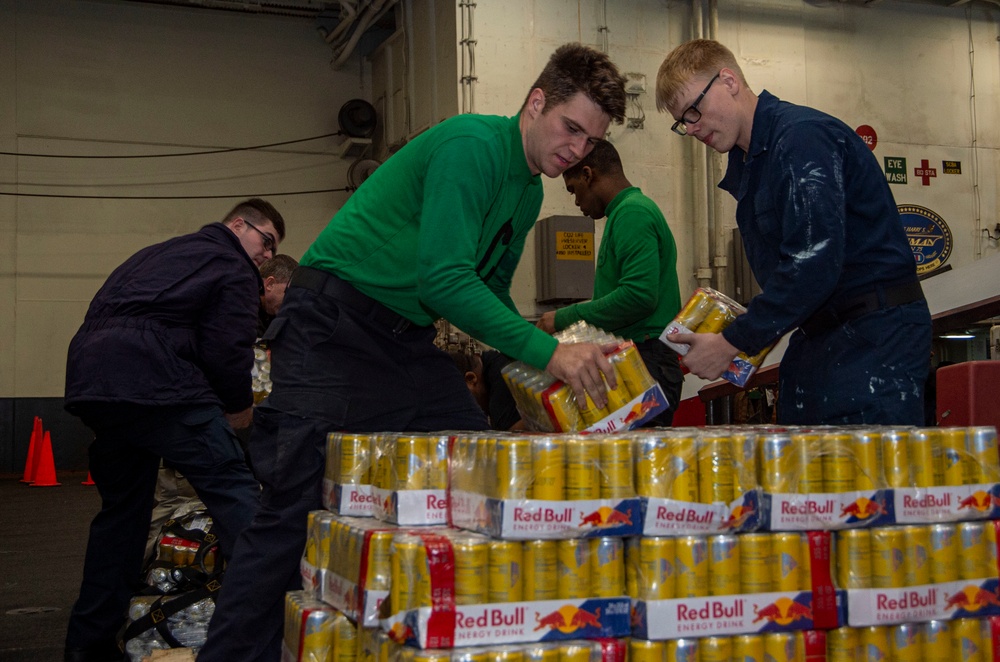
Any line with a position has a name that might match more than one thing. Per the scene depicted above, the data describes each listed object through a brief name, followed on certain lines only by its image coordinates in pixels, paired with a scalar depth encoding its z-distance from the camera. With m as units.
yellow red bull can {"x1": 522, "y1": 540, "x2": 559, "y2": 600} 2.09
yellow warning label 10.65
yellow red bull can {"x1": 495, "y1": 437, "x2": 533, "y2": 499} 2.10
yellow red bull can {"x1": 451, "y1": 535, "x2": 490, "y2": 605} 2.04
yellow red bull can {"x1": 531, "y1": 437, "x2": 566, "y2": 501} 2.11
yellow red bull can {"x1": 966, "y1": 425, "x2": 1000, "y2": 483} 2.34
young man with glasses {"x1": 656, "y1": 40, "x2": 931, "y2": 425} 2.84
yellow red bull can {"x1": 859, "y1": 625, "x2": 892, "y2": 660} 2.21
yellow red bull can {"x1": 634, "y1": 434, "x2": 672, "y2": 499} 2.17
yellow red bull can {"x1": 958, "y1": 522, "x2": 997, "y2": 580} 2.28
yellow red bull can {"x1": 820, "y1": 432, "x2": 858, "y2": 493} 2.23
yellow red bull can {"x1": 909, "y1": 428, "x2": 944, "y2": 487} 2.29
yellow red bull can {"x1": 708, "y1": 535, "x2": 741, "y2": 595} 2.15
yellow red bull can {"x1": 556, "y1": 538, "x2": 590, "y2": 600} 2.10
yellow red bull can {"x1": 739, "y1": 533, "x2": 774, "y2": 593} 2.17
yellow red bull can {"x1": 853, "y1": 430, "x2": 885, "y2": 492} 2.24
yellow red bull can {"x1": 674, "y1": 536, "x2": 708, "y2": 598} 2.13
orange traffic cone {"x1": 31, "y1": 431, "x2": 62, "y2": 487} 12.28
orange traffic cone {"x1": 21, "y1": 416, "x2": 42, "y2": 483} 12.73
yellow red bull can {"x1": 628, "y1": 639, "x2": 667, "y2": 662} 2.08
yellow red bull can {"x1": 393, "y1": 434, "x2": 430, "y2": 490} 2.38
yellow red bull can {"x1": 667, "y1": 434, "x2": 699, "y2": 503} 2.18
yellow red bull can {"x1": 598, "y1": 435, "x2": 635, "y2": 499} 2.16
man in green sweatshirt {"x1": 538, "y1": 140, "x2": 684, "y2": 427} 4.34
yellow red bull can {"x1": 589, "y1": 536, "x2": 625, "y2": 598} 2.12
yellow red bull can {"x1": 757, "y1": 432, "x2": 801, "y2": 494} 2.22
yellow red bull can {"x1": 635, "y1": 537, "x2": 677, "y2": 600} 2.11
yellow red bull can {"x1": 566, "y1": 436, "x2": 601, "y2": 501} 2.13
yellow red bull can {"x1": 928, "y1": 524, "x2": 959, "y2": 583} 2.26
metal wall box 10.62
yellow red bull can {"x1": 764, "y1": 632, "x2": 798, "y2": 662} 2.14
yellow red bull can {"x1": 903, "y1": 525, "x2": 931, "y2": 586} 2.23
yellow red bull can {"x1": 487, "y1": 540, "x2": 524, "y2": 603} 2.06
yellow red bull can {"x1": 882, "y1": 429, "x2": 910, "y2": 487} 2.28
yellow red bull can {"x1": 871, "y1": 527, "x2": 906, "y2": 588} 2.21
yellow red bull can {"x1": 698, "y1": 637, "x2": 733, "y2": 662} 2.11
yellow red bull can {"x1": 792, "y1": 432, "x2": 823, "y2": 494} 2.22
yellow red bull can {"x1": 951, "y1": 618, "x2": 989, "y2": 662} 2.26
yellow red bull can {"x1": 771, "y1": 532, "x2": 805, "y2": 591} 2.18
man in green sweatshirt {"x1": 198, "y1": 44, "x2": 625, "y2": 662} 2.67
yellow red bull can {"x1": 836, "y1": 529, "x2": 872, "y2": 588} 2.21
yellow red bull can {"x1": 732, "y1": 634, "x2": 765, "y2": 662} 2.13
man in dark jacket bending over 3.81
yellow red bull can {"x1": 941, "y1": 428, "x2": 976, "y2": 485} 2.32
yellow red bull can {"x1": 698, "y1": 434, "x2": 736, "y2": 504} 2.20
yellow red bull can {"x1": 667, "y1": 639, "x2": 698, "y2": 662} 2.09
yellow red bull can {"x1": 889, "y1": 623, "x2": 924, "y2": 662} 2.23
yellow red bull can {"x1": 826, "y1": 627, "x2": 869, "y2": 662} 2.20
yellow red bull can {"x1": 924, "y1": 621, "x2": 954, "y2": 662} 2.25
